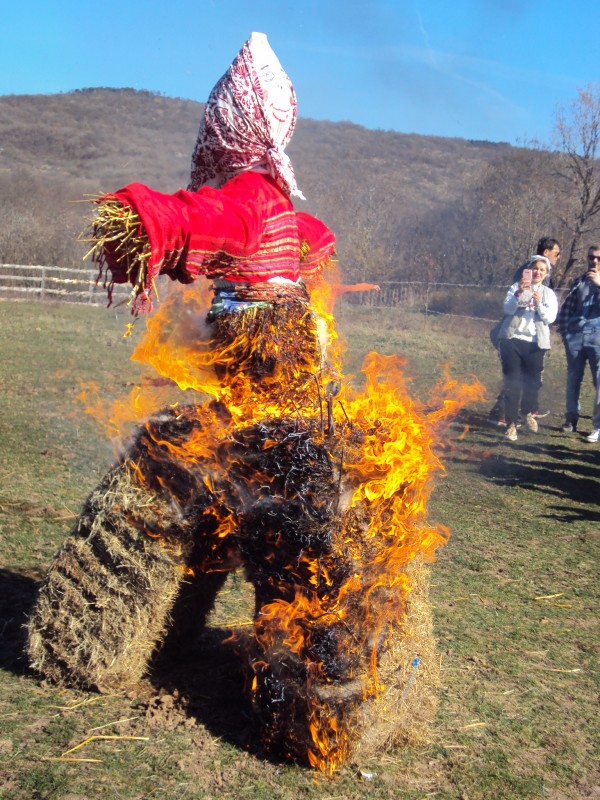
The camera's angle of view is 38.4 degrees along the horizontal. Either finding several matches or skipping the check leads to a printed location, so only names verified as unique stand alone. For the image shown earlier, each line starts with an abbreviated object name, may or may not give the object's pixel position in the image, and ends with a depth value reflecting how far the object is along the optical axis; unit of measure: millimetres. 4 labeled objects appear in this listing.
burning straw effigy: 3260
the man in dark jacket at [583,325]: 10844
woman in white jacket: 10508
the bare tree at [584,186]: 22814
